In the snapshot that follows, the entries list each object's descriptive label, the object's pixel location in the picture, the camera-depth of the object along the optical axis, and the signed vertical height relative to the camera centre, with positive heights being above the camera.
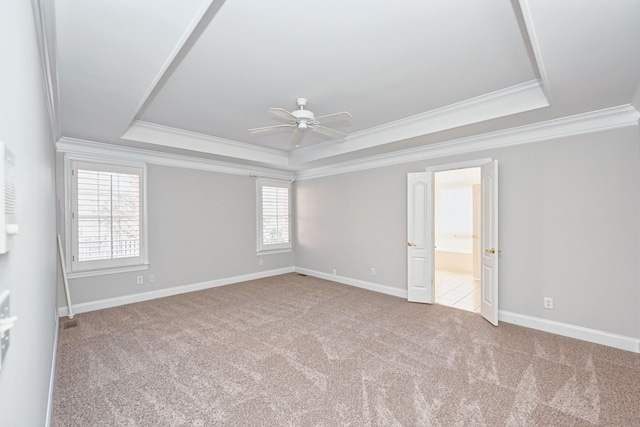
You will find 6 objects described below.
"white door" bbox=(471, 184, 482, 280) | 6.61 -0.48
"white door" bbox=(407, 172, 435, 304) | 4.76 -0.44
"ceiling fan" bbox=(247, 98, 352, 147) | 3.00 +1.01
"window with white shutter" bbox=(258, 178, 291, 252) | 6.54 -0.08
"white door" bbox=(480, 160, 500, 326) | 3.85 -0.44
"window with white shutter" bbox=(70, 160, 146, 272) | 4.22 -0.06
